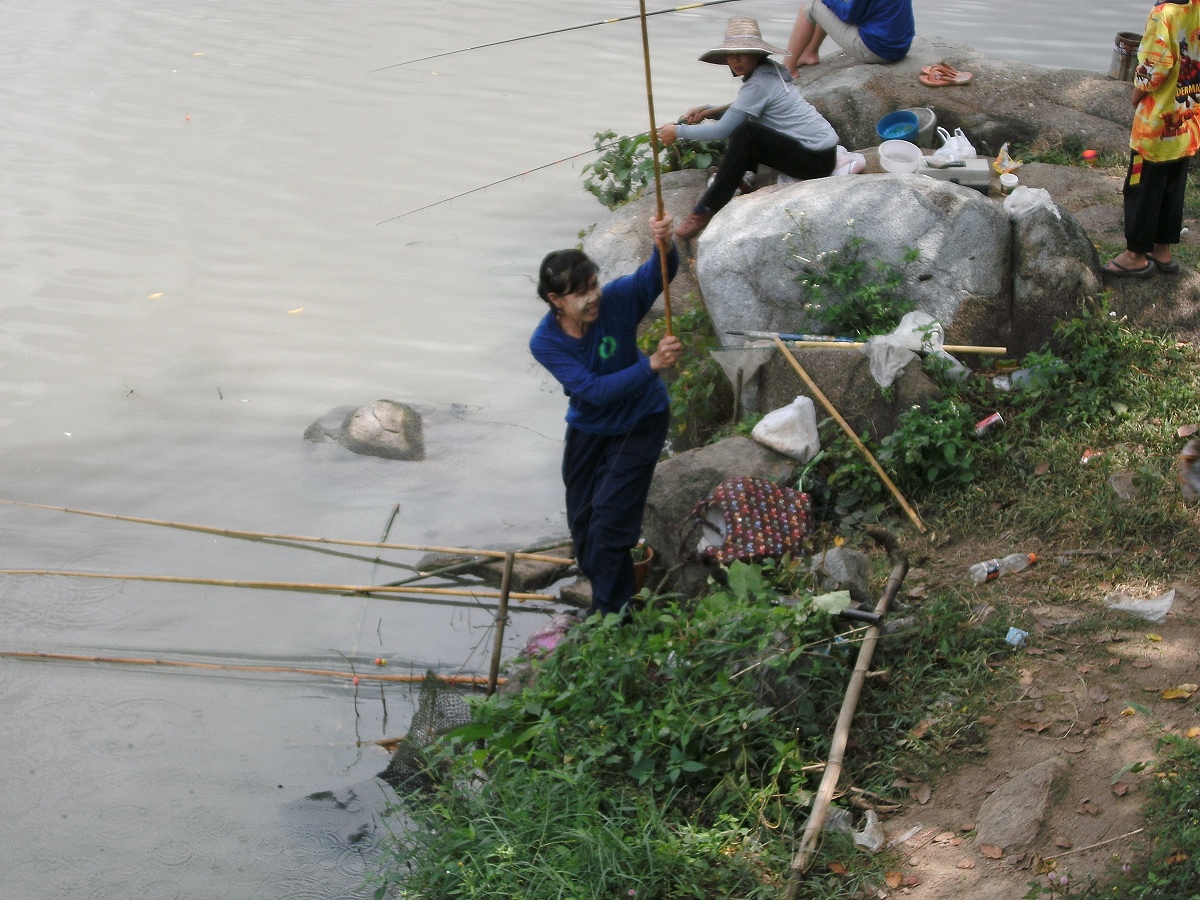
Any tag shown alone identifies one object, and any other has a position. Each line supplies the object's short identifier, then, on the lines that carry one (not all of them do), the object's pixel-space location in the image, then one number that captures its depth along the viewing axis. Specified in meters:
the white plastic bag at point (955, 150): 12.68
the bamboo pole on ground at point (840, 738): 5.92
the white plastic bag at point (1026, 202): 10.55
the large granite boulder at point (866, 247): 10.31
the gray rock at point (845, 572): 7.84
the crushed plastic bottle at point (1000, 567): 8.16
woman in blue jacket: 7.72
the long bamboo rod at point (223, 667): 9.16
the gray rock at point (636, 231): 13.18
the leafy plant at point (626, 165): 14.85
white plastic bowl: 12.27
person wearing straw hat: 11.59
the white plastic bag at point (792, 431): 9.66
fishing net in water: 7.67
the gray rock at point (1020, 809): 5.98
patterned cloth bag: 8.59
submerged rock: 12.49
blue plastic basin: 13.70
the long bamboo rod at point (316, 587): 9.84
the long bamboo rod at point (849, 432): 9.00
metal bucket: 15.82
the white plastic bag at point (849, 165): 12.57
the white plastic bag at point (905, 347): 9.69
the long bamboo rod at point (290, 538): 10.01
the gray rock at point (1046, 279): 10.23
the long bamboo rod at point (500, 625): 7.98
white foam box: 12.23
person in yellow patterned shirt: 9.55
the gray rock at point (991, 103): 14.82
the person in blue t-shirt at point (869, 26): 15.23
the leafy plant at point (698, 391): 11.24
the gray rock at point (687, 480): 9.43
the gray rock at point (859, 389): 9.72
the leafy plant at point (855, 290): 10.20
